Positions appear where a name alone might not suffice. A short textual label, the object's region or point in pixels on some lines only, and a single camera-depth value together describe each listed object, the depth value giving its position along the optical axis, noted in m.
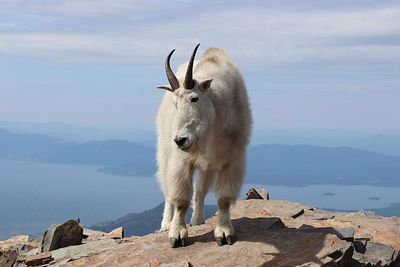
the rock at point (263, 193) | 12.55
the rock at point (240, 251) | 6.88
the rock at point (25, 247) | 9.91
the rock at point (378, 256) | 7.51
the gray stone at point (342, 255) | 6.91
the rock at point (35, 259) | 8.09
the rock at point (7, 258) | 7.96
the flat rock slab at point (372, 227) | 8.99
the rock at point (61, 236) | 9.30
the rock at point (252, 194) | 11.77
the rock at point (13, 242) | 10.52
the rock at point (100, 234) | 10.27
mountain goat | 6.50
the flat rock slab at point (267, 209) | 10.29
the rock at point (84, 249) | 8.27
